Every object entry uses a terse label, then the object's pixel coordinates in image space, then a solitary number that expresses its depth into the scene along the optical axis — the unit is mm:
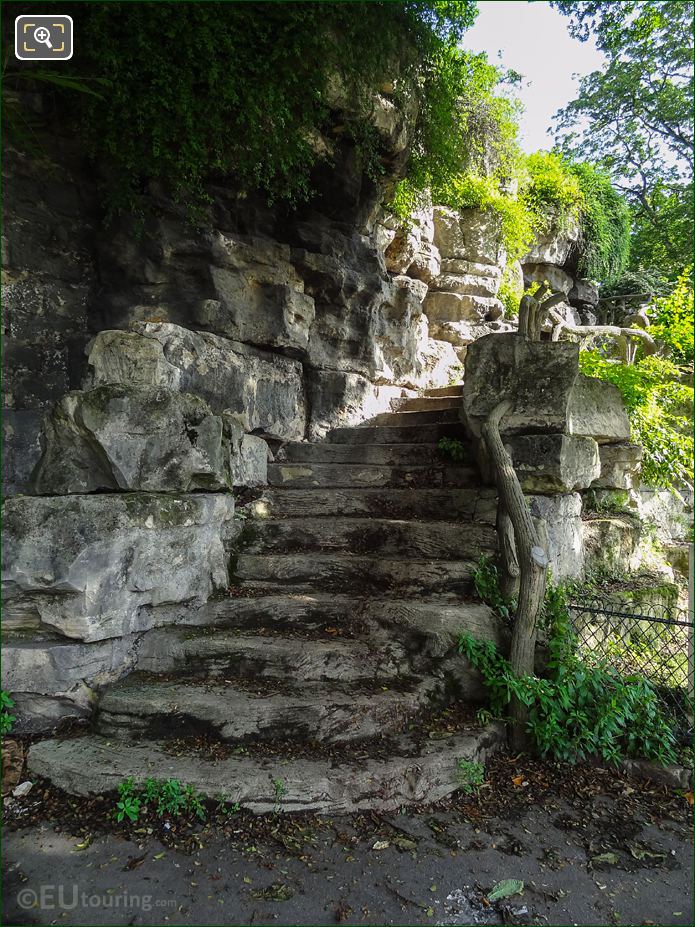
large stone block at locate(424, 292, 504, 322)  8984
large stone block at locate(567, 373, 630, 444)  4508
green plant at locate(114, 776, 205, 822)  2328
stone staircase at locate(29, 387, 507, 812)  2512
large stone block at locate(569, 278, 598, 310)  12461
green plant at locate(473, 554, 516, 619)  3432
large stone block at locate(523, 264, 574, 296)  11523
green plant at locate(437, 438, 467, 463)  4762
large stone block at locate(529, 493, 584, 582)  4117
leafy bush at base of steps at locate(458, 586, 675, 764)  2895
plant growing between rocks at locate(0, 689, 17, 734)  2740
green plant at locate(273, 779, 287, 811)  2393
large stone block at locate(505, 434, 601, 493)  4113
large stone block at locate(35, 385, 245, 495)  3092
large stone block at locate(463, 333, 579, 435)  4211
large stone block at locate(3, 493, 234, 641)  2840
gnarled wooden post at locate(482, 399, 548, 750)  3090
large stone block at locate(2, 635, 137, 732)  2793
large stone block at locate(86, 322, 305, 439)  3865
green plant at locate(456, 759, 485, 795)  2623
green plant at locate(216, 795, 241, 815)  2369
